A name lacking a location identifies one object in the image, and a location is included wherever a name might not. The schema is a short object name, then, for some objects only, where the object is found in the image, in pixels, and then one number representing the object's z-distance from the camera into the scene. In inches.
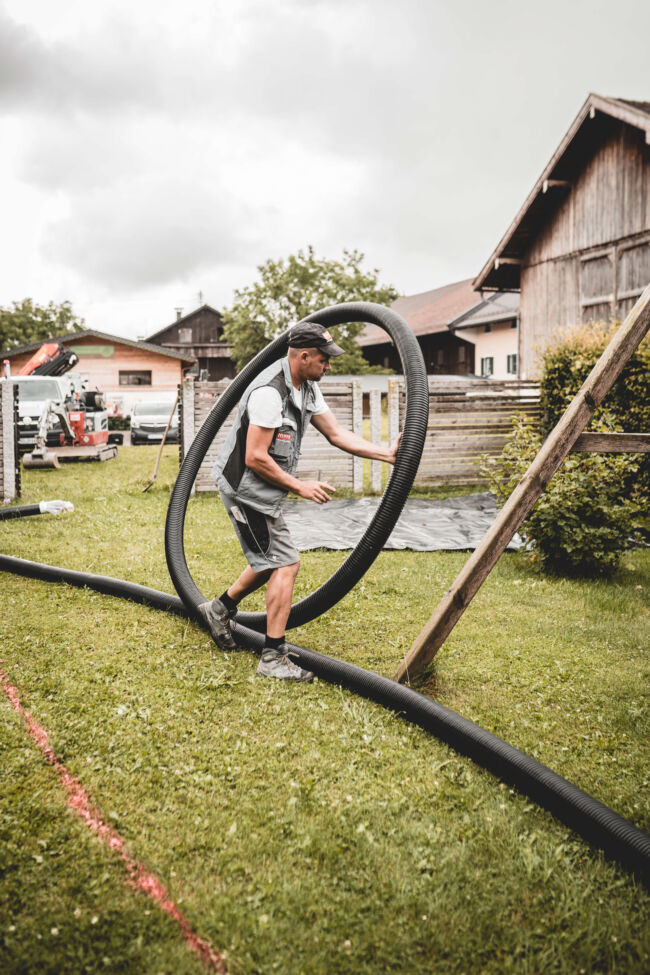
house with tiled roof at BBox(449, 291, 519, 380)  1294.3
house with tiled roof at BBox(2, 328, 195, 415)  1393.9
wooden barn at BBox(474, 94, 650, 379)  582.2
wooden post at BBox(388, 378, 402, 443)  478.3
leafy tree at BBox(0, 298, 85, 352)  2704.2
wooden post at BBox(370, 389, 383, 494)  471.2
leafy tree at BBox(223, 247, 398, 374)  1860.2
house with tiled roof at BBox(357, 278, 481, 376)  1662.2
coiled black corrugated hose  100.5
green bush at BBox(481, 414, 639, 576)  246.5
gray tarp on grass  319.9
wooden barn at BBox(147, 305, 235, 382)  2453.2
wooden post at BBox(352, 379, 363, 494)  463.5
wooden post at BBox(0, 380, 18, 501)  419.5
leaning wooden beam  146.8
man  152.9
